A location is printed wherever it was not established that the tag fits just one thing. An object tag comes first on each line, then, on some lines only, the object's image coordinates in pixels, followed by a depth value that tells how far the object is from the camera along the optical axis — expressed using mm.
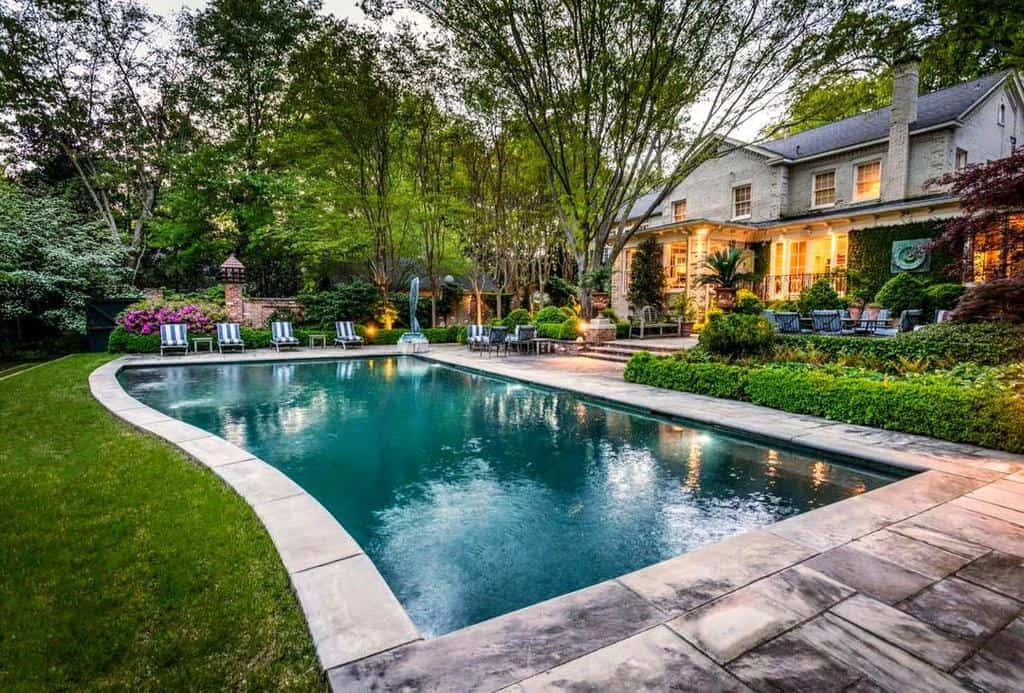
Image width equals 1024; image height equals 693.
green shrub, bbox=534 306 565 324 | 17250
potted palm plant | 12539
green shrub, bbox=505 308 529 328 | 18266
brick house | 15250
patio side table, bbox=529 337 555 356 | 15747
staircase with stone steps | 12922
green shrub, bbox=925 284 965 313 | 12239
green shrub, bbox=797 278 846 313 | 14422
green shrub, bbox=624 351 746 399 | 7852
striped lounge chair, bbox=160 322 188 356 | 14523
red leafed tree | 7188
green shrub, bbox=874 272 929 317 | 13008
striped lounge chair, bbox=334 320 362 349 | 17484
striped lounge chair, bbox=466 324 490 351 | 15750
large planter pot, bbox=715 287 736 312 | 12633
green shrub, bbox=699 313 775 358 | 8898
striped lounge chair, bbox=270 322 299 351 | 16359
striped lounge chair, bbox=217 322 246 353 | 15547
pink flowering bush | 15234
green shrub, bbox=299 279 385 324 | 18500
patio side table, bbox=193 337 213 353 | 15492
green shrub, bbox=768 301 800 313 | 14461
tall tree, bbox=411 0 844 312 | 11094
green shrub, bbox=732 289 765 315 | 13461
